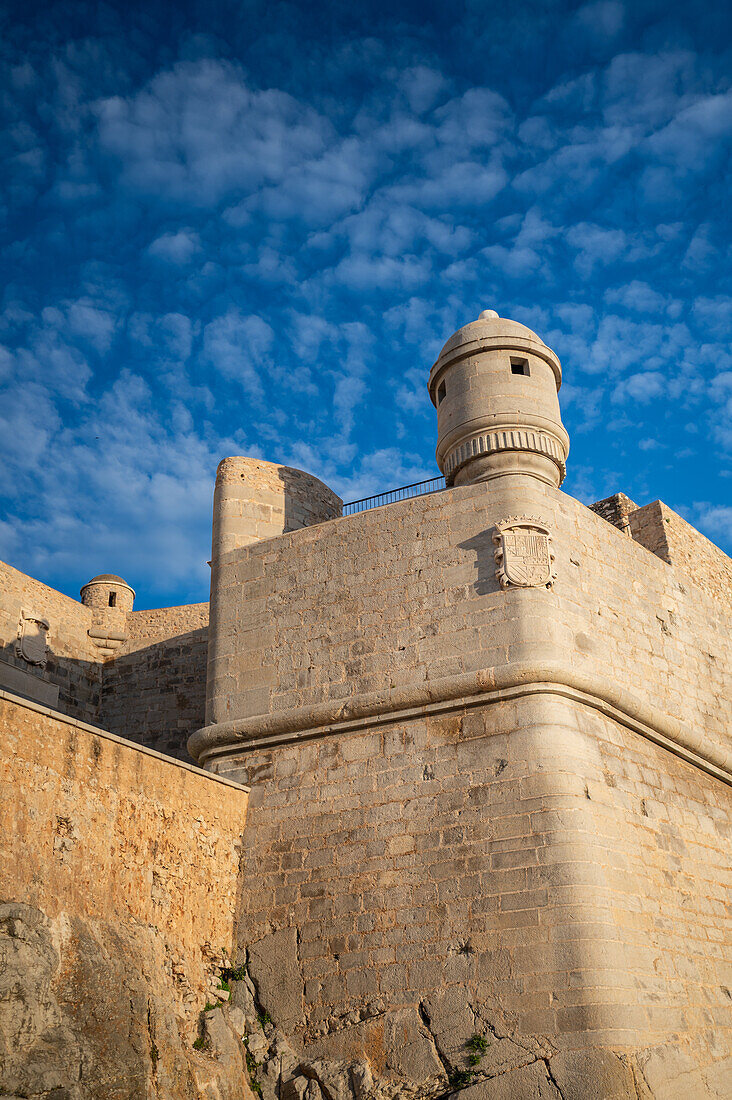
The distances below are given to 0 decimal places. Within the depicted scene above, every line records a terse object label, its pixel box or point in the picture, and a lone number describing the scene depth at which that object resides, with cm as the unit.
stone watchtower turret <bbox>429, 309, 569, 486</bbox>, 1104
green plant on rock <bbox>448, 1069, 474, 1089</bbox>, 775
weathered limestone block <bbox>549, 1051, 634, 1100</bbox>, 733
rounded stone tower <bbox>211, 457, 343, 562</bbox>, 1230
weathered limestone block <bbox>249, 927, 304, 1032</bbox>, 888
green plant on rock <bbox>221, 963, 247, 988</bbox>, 913
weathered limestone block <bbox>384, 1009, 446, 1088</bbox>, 794
